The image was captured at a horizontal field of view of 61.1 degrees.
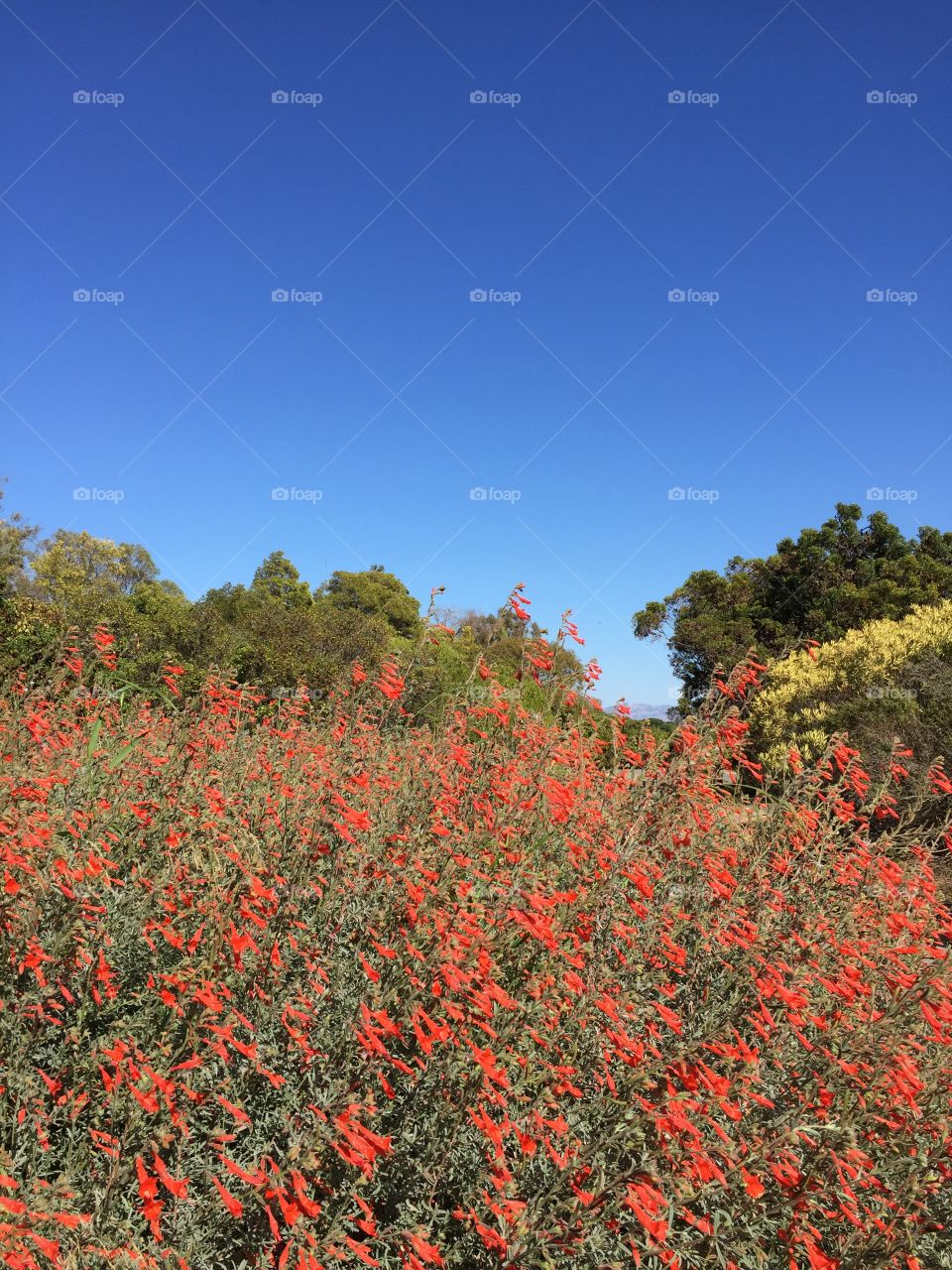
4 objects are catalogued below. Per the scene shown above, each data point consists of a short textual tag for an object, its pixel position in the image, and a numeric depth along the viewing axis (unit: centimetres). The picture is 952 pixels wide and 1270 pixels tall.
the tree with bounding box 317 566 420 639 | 4778
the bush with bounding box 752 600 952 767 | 1222
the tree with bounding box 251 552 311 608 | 4944
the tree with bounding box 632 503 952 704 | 2686
